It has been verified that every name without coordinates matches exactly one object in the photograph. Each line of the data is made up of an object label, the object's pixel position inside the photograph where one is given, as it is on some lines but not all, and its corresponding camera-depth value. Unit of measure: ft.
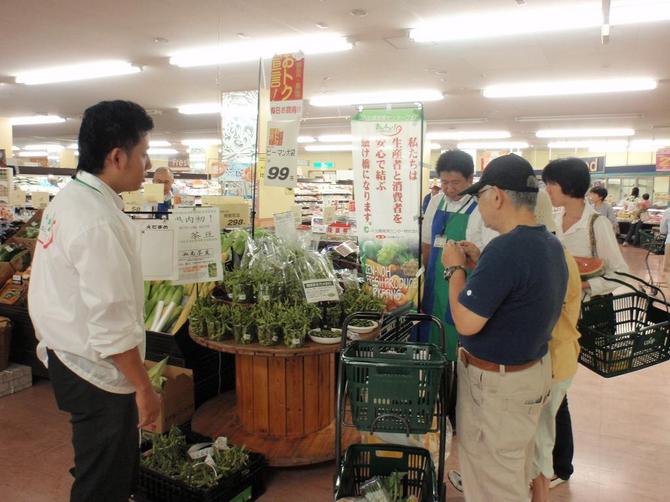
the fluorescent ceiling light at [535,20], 16.69
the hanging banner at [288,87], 13.51
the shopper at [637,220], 48.96
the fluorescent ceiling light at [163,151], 72.77
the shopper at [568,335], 6.75
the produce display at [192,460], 8.30
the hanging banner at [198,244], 9.96
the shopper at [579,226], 8.67
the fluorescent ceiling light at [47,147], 71.33
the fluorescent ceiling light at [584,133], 49.20
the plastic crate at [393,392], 5.82
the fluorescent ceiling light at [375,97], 32.33
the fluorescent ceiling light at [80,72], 26.37
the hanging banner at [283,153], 13.38
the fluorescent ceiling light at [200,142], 61.26
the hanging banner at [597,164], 53.67
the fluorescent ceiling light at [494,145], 61.72
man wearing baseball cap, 5.59
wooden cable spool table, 9.73
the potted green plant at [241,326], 9.02
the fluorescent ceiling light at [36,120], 45.83
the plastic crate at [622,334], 8.09
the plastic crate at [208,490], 8.04
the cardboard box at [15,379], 13.23
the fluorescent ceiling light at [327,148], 67.41
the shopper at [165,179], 22.26
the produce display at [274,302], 8.97
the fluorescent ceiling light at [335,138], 56.70
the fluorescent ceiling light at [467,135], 52.31
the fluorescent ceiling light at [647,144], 59.76
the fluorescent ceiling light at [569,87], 28.02
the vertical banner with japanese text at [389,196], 11.31
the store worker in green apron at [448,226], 10.55
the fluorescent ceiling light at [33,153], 79.81
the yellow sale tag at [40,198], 24.61
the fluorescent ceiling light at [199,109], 38.60
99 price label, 13.39
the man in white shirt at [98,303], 5.63
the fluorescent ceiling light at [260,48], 21.59
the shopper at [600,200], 27.71
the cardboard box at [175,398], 10.51
